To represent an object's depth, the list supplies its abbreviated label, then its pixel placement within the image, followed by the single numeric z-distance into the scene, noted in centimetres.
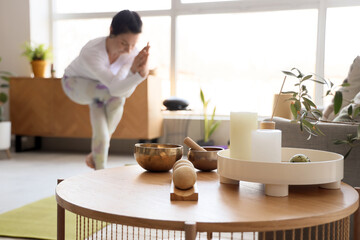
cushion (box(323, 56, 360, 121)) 237
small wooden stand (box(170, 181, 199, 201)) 107
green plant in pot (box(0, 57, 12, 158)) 470
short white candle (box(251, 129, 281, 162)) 120
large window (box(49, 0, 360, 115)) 495
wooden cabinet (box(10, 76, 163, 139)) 488
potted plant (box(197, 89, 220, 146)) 492
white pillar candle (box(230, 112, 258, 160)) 130
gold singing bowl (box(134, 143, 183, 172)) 142
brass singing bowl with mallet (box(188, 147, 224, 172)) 145
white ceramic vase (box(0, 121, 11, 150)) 470
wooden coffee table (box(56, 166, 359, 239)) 91
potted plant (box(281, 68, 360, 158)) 138
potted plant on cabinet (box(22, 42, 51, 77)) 532
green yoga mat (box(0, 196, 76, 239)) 217
